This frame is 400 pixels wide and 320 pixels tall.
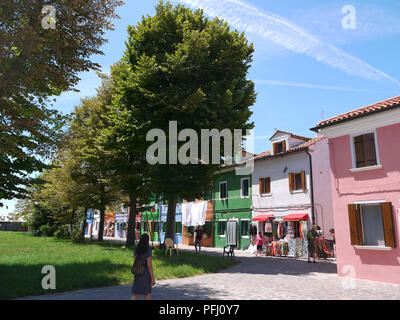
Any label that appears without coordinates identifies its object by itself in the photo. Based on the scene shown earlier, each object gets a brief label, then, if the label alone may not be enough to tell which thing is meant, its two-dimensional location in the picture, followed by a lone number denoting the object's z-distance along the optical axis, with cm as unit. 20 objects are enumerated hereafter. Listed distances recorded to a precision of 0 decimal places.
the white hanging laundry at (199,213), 3069
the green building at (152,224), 4050
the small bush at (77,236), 2811
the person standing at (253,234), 2515
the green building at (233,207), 2695
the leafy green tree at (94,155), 2331
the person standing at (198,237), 2127
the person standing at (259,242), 2120
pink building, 1089
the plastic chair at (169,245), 1581
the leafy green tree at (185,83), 1523
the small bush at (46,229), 4079
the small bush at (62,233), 3553
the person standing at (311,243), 1603
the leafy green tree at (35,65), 893
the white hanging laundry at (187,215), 3231
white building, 2159
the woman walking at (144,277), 598
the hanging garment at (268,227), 2355
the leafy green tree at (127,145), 1625
